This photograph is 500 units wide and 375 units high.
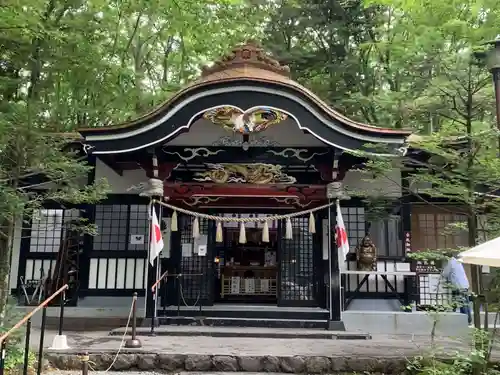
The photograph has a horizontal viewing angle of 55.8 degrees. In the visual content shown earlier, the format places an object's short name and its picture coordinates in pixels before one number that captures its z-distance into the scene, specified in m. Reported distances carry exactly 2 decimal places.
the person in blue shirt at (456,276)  9.90
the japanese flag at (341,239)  9.47
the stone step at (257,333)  9.02
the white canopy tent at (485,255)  5.04
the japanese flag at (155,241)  9.48
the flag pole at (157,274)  9.45
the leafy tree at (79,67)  7.57
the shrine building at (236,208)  9.23
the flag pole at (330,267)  9.50
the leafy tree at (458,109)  6.98
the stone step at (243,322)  9.66
